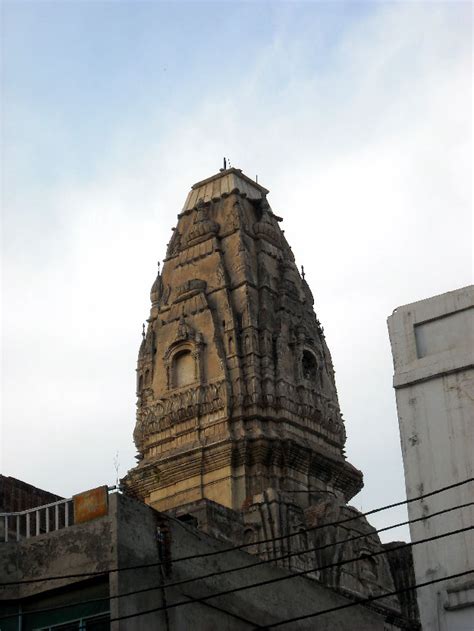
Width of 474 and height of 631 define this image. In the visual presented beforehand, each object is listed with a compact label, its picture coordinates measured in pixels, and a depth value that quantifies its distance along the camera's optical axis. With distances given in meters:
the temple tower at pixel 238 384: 43.69
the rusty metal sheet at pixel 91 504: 19.46
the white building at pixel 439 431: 16.83
